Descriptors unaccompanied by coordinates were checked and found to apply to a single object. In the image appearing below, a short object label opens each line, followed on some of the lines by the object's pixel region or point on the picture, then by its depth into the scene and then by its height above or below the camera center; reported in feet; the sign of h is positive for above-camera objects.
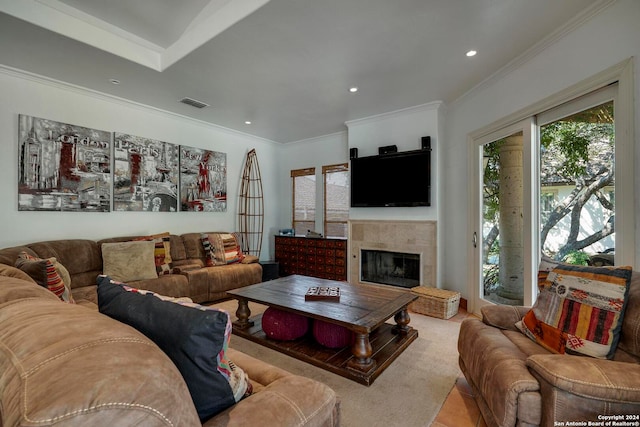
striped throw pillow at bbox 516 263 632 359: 4.70 -1.74
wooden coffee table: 6.94 -3.00
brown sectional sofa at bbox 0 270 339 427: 1.60 -1.02
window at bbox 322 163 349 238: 17.29 +0.93
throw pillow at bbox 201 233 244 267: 13.79 -1.74
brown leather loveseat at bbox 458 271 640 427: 3.72 -2.48
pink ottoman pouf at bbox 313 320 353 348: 7.90 -3.39
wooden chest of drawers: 15.80 -2.51
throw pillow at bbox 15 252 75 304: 6.28 -1.36
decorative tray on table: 8.24 -2.38
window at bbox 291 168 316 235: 18.71 +0.95
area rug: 5.72 -4.06
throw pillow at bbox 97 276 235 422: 2.83 -1.28
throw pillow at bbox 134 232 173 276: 11.58 -1.63
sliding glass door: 6.63 +0.51
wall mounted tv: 13.07 +1.70
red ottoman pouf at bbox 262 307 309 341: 8.35 -3.30
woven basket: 10.84 -3.49
